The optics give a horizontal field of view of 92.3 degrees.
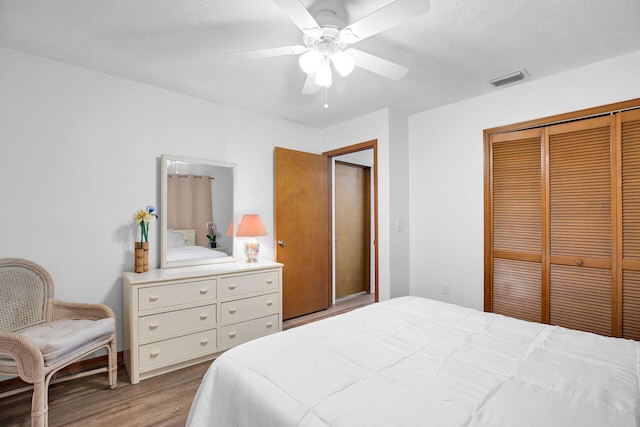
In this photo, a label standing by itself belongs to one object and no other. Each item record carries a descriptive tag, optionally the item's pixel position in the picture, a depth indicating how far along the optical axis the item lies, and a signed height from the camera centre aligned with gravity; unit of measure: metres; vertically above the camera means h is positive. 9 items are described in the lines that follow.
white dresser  2.35 -0.82
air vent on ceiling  2.59 +1.19
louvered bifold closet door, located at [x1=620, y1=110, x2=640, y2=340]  2.27 -0.08
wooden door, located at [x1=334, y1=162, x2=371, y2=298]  4.73 -0.21
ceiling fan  1.40 +0.95
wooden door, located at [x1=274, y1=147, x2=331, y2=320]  3.67 -0.17
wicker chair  1.71 -0.75
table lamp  3.25 -0.16
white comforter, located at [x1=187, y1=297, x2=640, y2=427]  0.97 -0.63
